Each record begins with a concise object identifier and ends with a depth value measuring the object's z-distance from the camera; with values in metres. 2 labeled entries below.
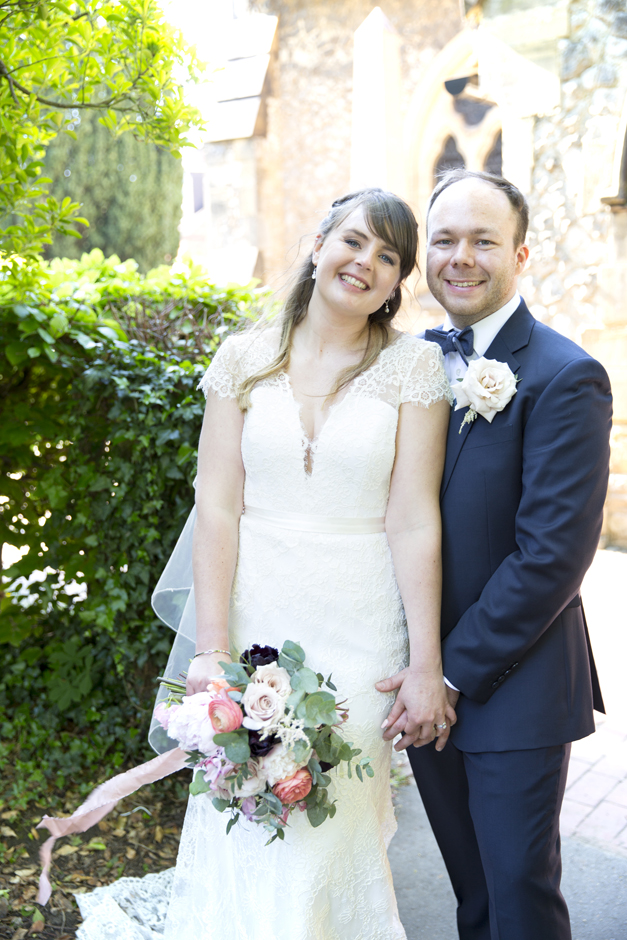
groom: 1.83
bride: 2.01
